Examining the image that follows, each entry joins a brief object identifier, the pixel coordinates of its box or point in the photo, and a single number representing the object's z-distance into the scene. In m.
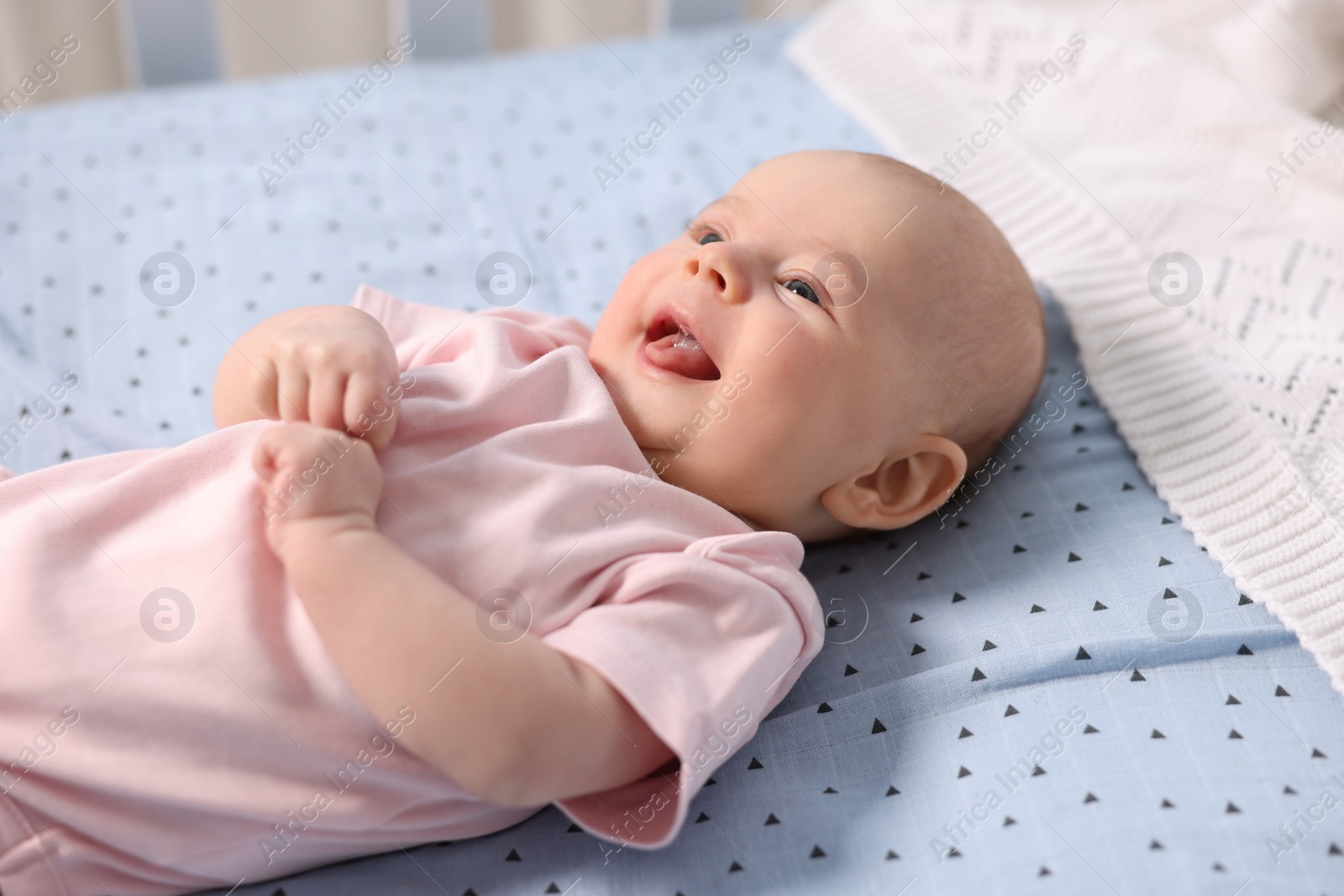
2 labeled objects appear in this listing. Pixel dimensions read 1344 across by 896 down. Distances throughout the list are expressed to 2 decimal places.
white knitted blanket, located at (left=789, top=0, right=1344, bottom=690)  0.69
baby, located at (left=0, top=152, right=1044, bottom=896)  0.61
